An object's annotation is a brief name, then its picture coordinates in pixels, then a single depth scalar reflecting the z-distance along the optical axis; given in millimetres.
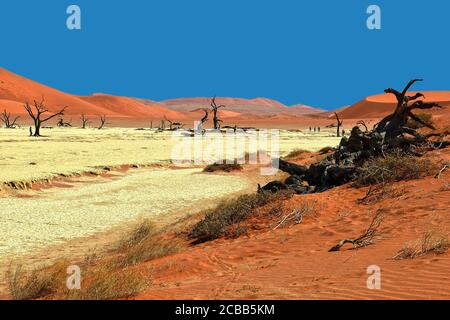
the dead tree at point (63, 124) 73219
